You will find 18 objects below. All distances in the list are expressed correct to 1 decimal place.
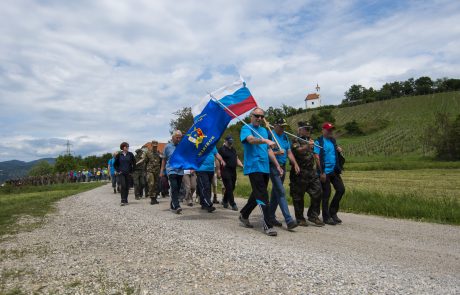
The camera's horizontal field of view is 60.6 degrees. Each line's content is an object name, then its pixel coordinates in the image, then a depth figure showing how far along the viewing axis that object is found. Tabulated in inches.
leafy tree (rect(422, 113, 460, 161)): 1708.9
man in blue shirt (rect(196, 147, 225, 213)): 403.5
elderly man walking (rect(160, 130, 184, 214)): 404.8
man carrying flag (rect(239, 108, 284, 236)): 277.0
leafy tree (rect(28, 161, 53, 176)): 5147.1
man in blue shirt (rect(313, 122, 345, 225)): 318.0
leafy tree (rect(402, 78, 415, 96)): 5236.2
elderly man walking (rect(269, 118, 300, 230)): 285.6
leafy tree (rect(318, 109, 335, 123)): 3842.8
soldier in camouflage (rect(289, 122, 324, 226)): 309.6
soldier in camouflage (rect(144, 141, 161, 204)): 516.7
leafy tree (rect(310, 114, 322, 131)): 3595.0
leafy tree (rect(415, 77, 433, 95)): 4854.3
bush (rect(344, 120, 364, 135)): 3230.8
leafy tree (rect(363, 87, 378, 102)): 4857.3
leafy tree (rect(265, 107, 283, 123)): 4165.8
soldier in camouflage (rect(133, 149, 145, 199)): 599.8
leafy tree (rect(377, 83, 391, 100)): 4867.1
